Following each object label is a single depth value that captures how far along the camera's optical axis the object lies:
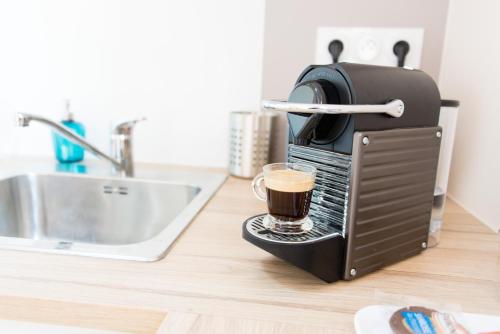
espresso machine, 0.51
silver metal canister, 1.03
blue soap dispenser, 1.11
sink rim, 0.58
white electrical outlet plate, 1.02
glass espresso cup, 0.53
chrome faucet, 1.02
